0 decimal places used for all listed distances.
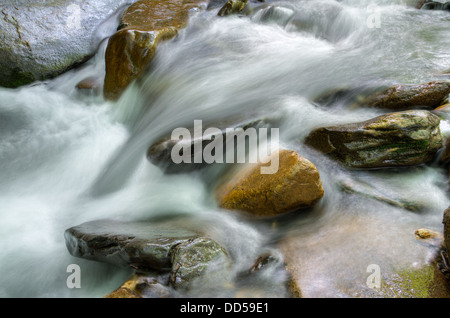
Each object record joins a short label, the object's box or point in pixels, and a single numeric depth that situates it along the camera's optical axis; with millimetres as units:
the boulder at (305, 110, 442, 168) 3412
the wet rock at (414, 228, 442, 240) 2729
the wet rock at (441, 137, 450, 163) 3545
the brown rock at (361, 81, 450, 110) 4043
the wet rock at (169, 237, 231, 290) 2402
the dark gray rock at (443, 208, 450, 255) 2418
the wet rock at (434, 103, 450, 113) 3881
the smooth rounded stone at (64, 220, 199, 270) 2549
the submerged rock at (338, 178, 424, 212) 3150
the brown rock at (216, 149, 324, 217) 3082
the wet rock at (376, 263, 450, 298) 2260
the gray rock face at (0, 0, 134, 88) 5809
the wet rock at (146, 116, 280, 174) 3863
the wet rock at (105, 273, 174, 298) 2278
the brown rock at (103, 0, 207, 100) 5168
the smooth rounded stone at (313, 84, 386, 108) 4395
